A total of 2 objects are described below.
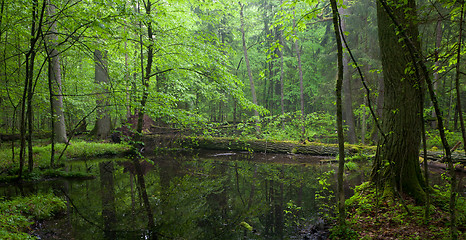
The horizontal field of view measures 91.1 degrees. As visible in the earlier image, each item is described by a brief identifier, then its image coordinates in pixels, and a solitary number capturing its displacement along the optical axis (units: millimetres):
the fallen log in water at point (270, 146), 10719
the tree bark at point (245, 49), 16525
